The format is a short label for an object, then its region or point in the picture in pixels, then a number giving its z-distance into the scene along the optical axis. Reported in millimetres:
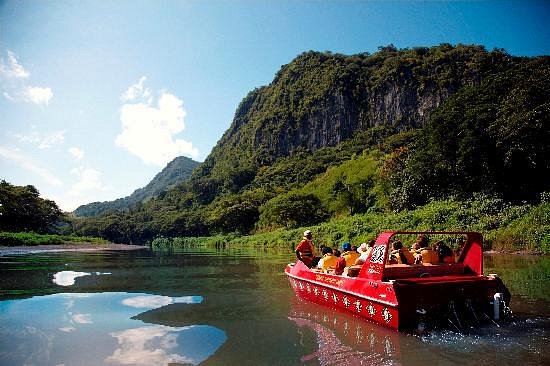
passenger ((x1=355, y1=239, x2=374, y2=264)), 10328
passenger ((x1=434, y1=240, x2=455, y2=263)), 9953
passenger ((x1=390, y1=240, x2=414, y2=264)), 9750
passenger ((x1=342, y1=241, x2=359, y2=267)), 10758
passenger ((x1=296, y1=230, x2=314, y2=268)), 13133
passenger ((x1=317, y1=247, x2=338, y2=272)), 11566
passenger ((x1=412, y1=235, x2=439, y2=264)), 9719
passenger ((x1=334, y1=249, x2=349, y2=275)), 10734
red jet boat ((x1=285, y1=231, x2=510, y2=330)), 7992
